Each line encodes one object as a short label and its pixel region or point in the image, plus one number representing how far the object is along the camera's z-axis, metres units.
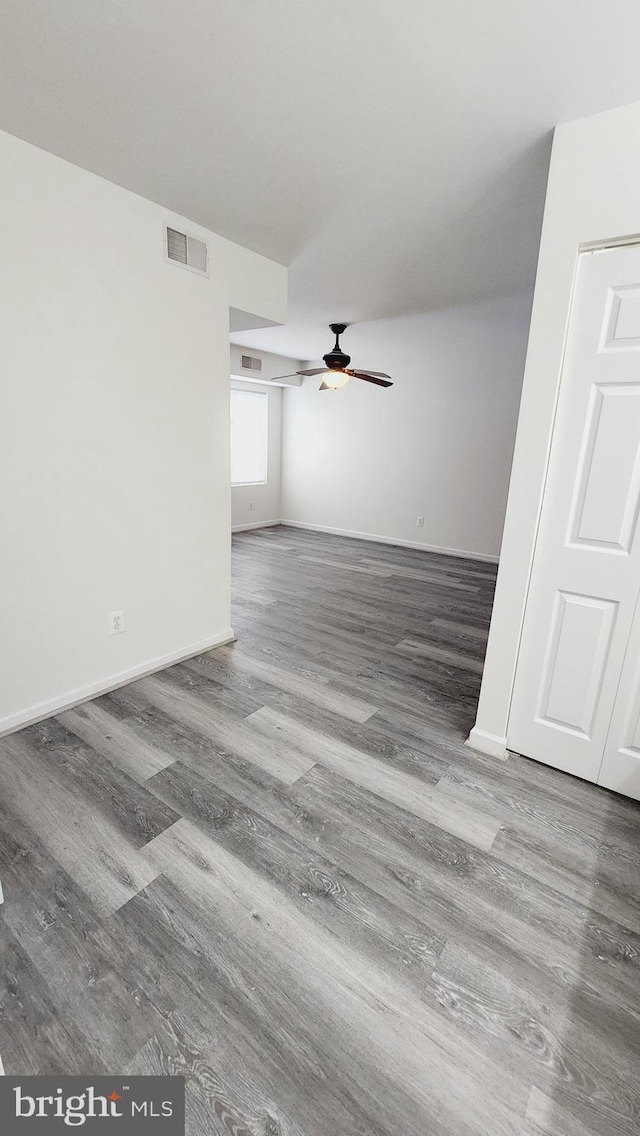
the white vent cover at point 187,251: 2.45
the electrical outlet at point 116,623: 2.58
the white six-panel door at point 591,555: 1.73
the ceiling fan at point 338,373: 4.28
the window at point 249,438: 6.92
